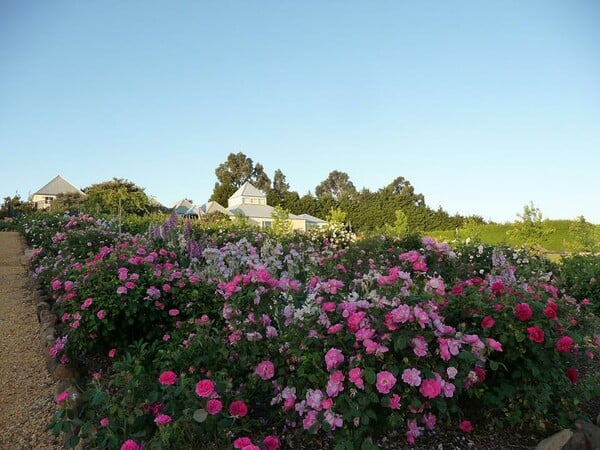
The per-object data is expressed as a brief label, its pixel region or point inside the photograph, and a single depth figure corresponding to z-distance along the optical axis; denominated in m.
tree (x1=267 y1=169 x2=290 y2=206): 50.99
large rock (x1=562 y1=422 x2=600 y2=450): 1.72
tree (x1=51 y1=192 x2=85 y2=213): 18.23
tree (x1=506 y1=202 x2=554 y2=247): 13.17
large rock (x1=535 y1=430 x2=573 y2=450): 1.72
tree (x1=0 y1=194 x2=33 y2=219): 29.98
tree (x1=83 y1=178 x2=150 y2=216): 17.38
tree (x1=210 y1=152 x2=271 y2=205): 53.62
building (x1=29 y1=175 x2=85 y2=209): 36.38
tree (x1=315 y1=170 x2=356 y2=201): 59.84
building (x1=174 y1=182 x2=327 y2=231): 34.21
